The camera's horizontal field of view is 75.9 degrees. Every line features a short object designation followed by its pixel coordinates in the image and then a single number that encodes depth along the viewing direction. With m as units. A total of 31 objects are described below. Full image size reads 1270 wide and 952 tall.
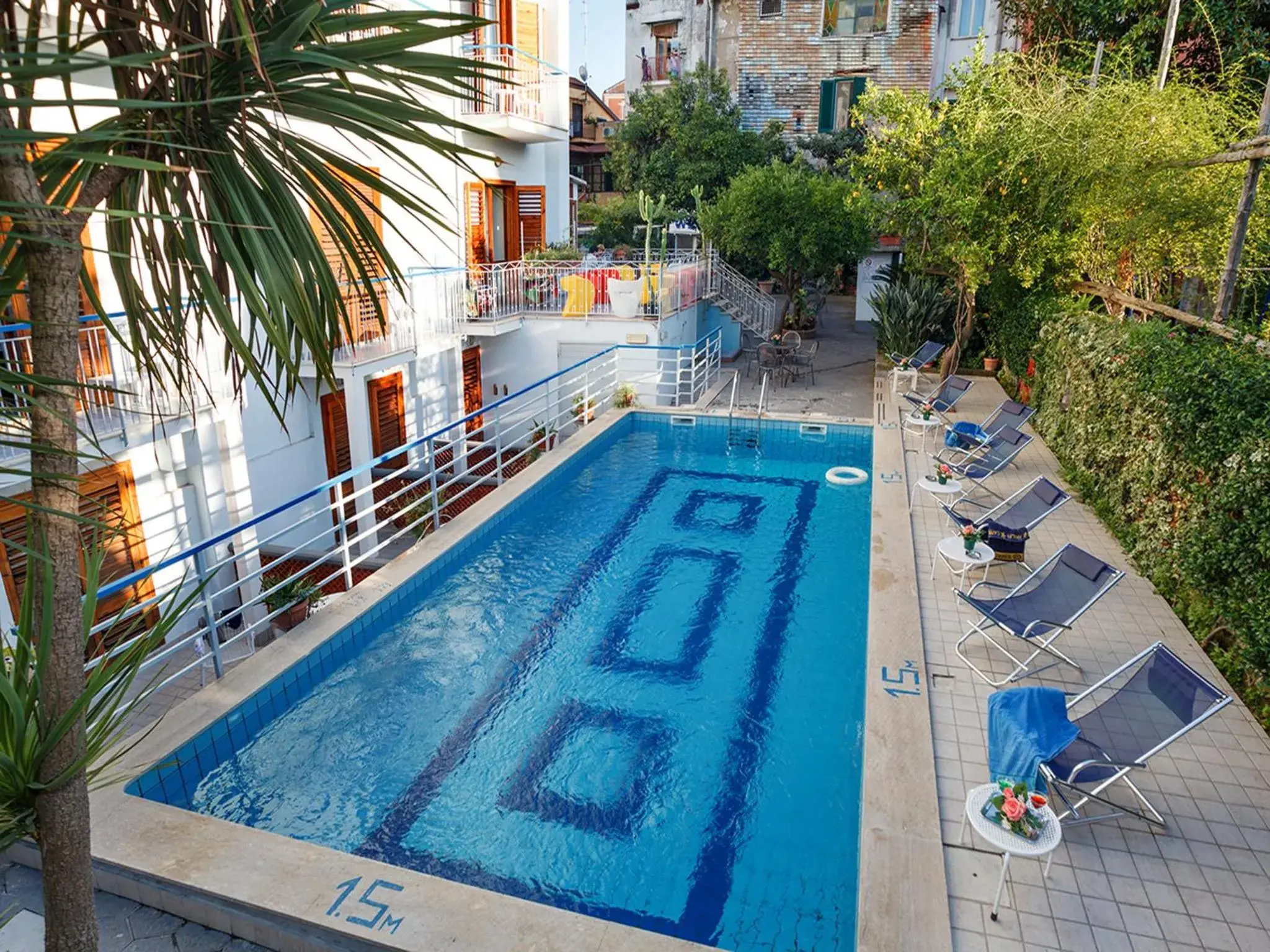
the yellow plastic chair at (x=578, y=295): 15.63
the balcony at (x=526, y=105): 15.09
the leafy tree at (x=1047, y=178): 10.23
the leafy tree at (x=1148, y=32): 14.29
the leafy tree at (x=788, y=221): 19.33
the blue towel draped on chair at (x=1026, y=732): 4.55
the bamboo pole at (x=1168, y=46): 11.05
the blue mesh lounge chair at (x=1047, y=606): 6.10
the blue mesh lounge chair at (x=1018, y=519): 7.90
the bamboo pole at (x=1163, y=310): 7.41
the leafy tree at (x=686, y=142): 27.72
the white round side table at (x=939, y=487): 9.34
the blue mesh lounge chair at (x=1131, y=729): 4.56
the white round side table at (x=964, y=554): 7.35
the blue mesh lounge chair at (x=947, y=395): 13.20
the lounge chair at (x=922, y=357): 16.52
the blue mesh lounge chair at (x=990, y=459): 10.08
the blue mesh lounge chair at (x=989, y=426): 11.11
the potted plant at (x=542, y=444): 13.40
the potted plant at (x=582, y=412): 13.28
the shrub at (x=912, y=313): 18.27
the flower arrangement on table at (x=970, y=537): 7.41
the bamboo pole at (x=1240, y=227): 7.66
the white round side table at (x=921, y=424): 11.91
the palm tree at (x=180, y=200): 1.90
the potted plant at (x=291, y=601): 8.43
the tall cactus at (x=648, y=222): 15.52
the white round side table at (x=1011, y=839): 4.04
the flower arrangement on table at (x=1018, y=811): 4.12
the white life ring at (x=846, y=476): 11.81
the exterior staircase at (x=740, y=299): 20.52
